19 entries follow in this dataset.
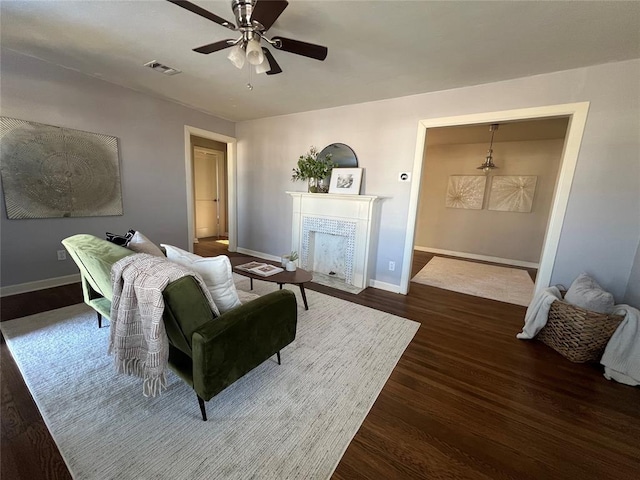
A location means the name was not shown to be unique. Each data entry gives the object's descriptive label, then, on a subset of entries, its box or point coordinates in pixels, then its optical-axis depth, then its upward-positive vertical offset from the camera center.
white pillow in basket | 1.97 -0.68
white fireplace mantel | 3.33 -0.26
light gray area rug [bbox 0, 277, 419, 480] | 1.18 -1.27
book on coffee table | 2.55 -0.79
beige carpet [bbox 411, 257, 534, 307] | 3.48 -1.19
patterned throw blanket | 1.21 -0.66
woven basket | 1.92 -0.95
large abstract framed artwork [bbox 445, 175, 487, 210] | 5.46 +0.30
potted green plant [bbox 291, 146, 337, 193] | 3.63 +0.37
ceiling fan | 1.34 +0.98
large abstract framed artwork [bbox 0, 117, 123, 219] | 2.59 +0.11
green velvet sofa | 1.21 -0.74
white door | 6.20 +0.01
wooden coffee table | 2.43 -0.82
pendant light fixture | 4.71 +0.81
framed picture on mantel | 3.51 +0.24
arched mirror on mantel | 3.56 +0.61
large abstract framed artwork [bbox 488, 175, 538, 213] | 4.98 +0.30
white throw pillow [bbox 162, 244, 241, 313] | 1.45 -0.50
